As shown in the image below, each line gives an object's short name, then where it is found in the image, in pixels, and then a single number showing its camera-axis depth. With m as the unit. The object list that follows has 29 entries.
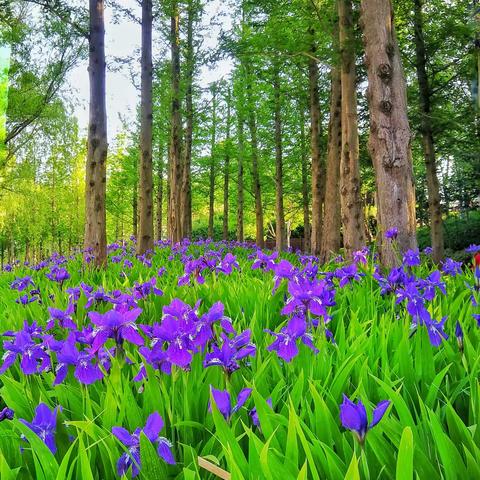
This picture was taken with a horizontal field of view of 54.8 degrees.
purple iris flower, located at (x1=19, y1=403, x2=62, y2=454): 1.15
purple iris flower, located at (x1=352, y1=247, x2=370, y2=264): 3.83
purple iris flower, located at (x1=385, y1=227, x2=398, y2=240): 3.89
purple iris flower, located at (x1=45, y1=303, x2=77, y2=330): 2.08
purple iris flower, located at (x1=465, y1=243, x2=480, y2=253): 3.49
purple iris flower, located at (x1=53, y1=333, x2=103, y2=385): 1.47
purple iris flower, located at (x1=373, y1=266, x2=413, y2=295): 2.53
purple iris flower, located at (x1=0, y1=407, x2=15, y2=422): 1.41
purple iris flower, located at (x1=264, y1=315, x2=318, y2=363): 1.60
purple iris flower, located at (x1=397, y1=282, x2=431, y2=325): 1.73
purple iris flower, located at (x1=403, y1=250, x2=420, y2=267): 3.05
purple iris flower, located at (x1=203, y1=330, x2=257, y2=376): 1.42
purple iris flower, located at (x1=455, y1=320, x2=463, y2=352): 1.68
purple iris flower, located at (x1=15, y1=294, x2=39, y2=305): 2.96
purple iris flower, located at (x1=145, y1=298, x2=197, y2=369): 1.45
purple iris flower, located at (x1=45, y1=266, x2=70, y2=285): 3.76
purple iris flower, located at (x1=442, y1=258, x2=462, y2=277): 3.13
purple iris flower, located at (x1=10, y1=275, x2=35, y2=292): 3.74
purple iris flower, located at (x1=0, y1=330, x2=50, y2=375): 1.55
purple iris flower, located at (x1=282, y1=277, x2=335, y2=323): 1.92
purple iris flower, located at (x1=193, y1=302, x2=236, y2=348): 1.59
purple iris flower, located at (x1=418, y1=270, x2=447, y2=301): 2.17
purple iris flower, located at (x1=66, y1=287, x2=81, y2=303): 2.62
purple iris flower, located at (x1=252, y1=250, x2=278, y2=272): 3.56
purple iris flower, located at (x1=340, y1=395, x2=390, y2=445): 0.92
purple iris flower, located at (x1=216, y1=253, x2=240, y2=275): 3.65
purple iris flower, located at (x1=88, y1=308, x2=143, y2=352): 1.60
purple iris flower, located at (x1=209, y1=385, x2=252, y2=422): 1.15
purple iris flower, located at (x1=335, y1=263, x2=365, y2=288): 2.98
